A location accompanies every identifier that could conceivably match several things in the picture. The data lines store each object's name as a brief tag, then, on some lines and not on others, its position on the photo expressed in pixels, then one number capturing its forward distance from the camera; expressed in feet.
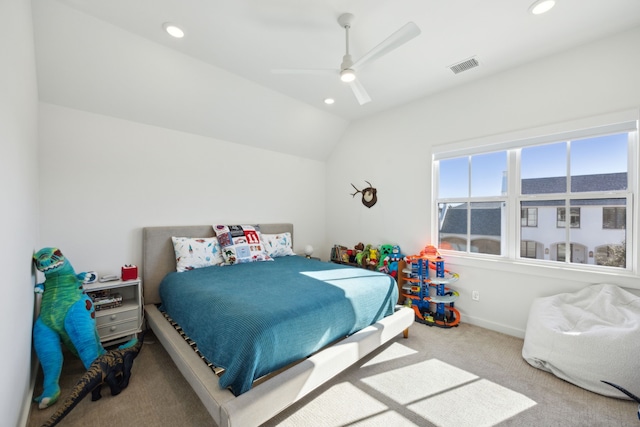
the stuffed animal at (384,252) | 11.62
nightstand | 7.59
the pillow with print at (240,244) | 10.36
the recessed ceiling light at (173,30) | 6.89
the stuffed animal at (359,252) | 12.51
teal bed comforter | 4.95
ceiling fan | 5.66
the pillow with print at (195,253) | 9.45
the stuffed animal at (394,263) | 11.17
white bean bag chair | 5.96
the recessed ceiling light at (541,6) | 6.11
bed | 4.58
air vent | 8.56
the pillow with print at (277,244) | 12.10
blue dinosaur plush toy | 5.91
